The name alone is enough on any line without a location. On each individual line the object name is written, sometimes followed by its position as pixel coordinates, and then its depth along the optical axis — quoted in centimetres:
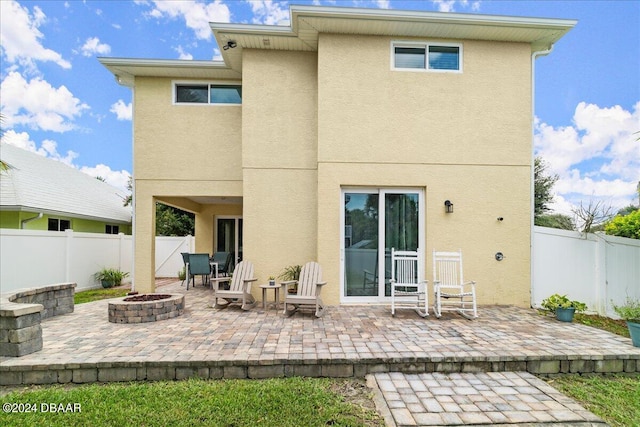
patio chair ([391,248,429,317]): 621
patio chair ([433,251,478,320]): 625
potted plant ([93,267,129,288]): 995
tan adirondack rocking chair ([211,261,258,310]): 626
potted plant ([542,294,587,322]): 562
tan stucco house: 667
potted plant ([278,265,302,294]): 700
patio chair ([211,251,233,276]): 1001
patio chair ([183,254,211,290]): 902
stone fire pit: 531
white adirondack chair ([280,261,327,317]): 571
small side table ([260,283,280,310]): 631
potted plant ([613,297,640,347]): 432
